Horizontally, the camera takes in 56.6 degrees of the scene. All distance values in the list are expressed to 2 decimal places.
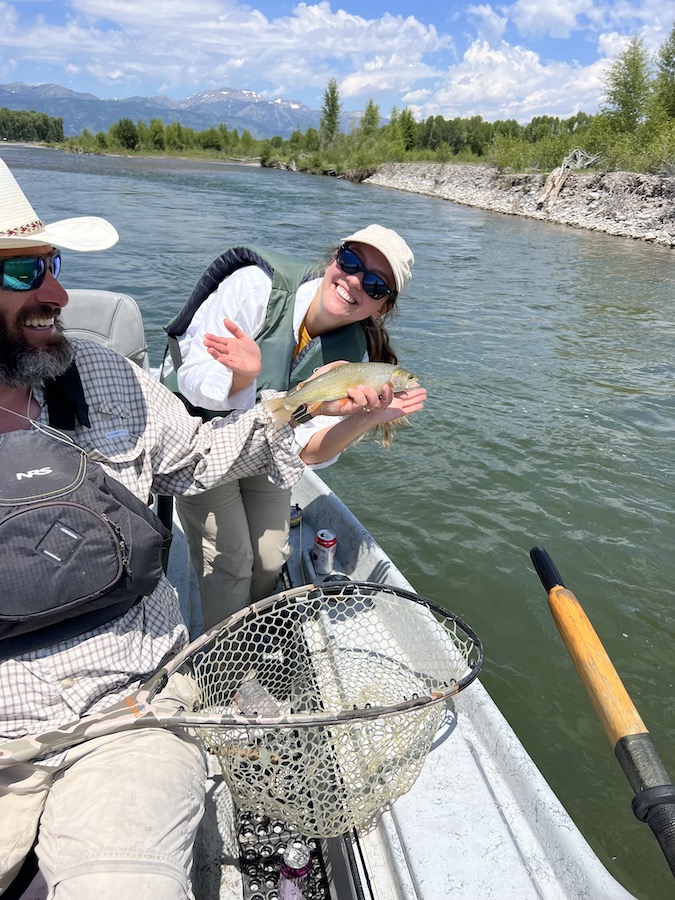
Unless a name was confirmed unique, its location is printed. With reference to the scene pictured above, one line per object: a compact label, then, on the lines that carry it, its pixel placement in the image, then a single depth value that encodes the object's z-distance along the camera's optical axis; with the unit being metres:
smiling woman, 2.65
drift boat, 1.89
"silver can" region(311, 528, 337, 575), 3.42
